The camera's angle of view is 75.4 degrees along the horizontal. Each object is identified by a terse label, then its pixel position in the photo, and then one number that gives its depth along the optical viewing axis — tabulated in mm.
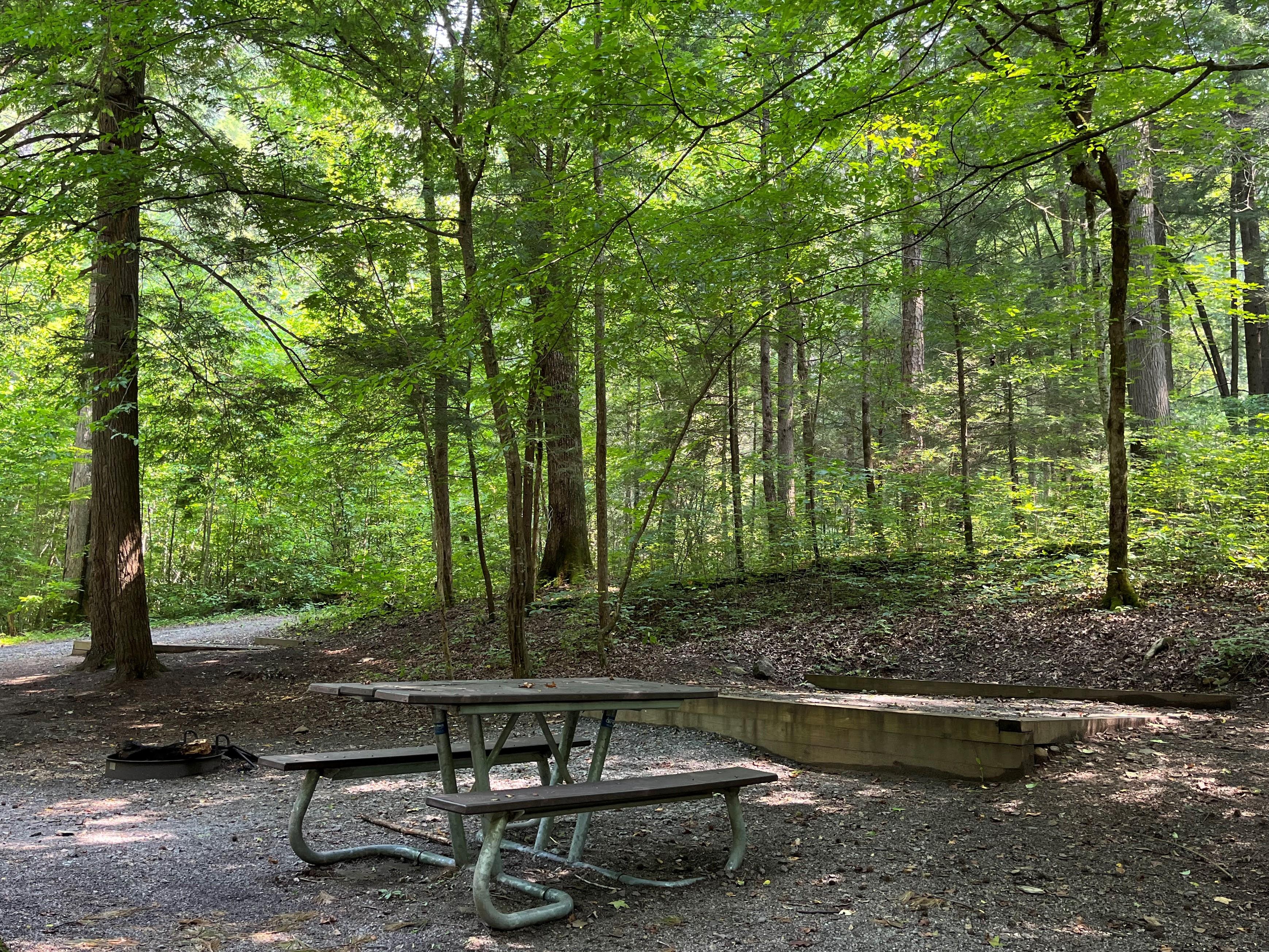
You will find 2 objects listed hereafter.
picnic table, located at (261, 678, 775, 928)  2967
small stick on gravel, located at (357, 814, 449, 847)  4086
